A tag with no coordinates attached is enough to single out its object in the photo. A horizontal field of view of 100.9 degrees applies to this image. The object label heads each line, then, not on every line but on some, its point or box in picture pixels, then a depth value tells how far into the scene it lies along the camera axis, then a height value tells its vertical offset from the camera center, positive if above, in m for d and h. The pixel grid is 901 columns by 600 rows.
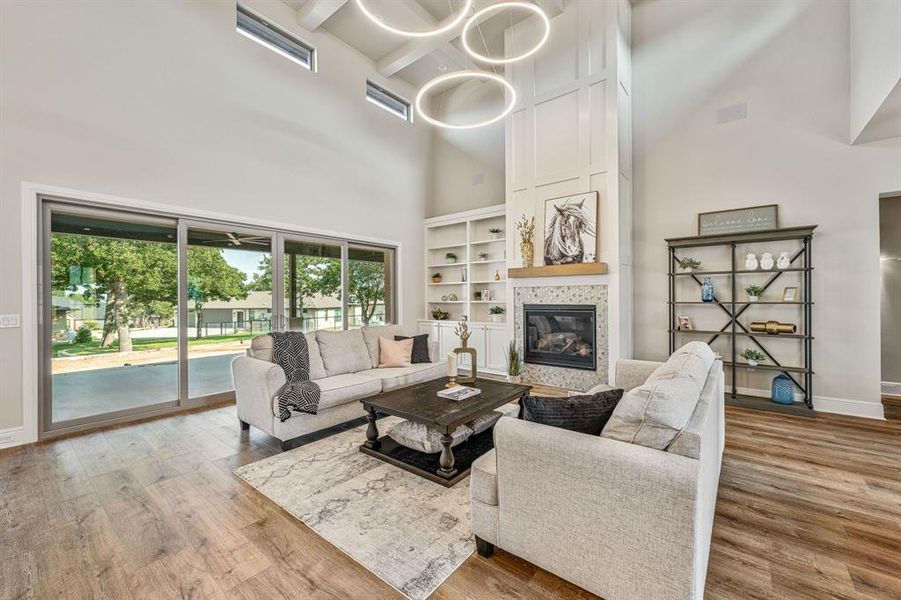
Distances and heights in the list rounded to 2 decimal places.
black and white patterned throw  3.08 -0.67
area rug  1.79 -1.25
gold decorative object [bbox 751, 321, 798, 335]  4.12 -0.34
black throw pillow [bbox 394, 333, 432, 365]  4.57 -0.59
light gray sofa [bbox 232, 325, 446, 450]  3.14 -0.78
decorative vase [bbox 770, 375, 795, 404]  4.07 -1.03
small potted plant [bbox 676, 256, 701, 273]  4.69 +0.43
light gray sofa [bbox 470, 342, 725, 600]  1.29 -0.82
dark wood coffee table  2.56 -0.81
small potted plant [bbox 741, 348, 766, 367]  4.27 -0.69
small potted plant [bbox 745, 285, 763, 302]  4.28 +0.07
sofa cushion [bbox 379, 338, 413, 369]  4.40 -0.63
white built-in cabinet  6.23 +0.39
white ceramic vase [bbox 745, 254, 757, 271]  4.30 +0.41
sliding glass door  3.58 -0.01
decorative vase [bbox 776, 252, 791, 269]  4.16 +0.41
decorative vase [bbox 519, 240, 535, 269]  5.32 +0.68
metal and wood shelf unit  4.02 -0.11
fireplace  4.98 -0.50
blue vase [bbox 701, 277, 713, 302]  4.56 +0.09
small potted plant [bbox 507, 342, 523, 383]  5.41 -0.96
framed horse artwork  4.87 +0.95
